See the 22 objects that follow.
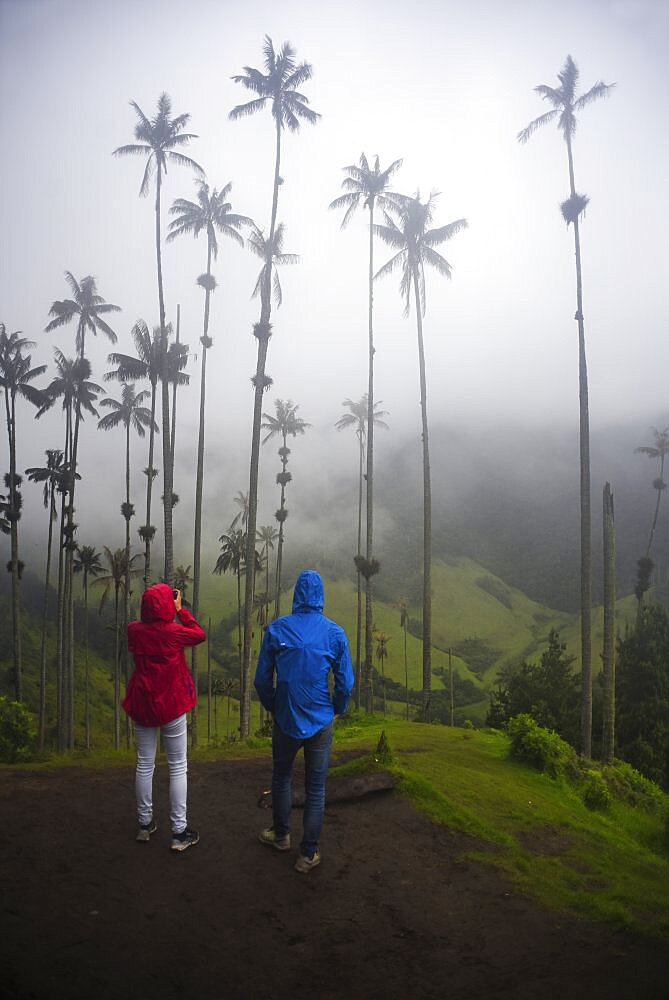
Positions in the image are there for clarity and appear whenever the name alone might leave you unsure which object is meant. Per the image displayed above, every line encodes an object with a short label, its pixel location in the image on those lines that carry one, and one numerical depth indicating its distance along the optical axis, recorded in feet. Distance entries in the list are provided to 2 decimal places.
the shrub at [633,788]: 41.56
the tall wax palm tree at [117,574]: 129.80
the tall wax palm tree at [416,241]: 91.66
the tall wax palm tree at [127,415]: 122.95
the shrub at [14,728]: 56.59
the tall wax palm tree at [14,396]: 104.32
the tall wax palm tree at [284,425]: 148.66
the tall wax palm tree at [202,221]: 93.50
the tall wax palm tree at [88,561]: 133.08
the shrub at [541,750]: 36.94
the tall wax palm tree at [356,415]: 149.79
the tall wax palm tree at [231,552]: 144.90
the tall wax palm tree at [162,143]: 82.74
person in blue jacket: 16.43
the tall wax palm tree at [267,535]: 189.37
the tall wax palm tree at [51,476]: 115.55
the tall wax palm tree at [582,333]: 65.10
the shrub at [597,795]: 33.65
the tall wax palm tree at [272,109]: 71.20
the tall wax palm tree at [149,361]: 91.09
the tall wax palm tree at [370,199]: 95.20
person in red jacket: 16.98
